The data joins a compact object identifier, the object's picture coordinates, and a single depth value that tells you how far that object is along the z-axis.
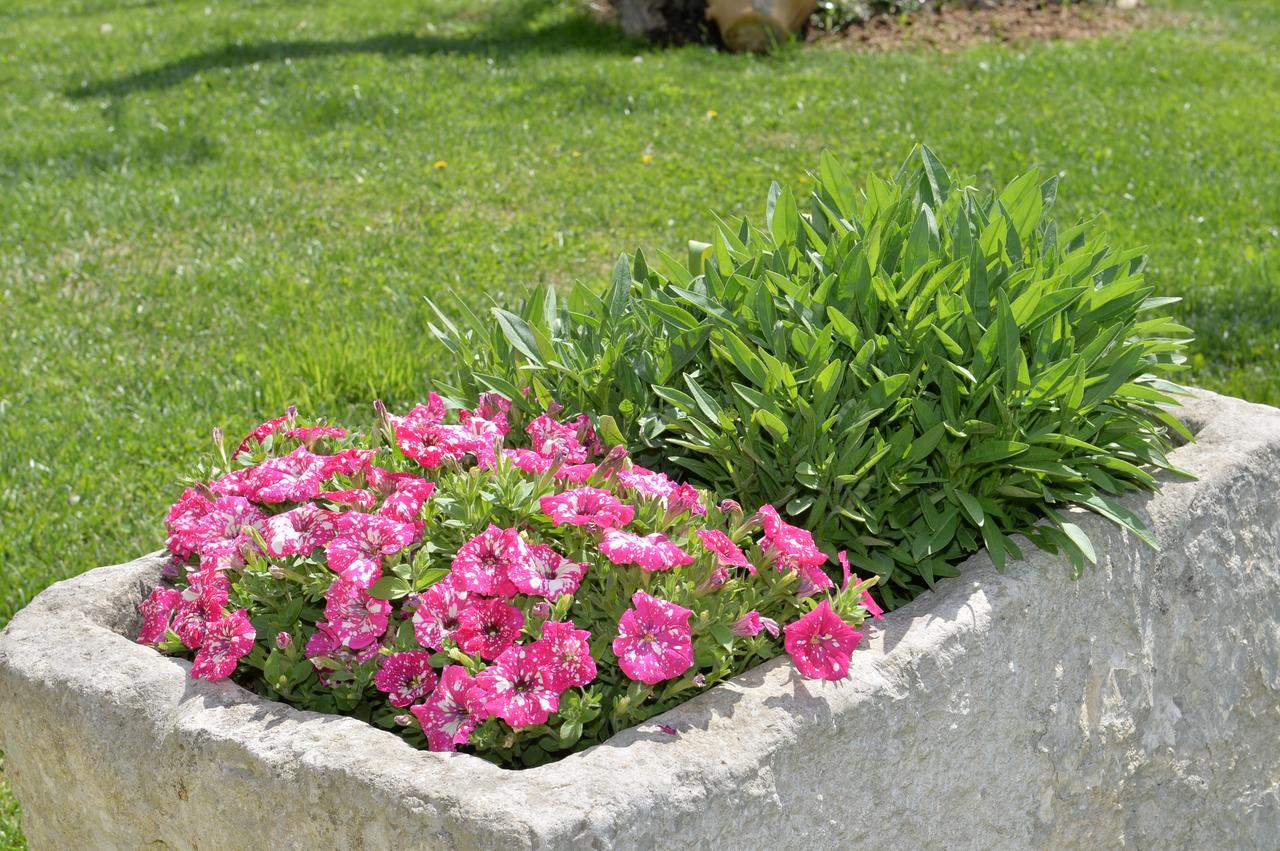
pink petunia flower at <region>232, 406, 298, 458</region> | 2.70
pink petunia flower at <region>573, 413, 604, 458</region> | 2.51
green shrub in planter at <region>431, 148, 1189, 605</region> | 2.39
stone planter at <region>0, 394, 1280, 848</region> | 1.83
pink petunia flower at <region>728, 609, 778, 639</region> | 2.08
